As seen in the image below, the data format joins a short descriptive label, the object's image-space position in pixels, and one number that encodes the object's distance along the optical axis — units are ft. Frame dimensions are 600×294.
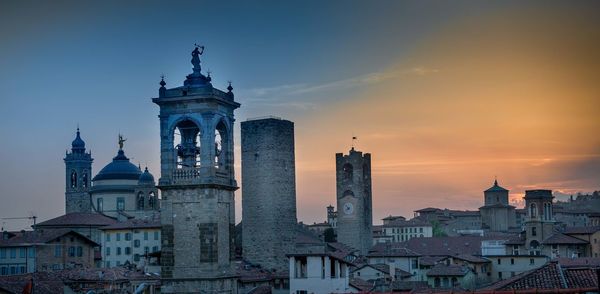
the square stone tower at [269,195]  282.36
